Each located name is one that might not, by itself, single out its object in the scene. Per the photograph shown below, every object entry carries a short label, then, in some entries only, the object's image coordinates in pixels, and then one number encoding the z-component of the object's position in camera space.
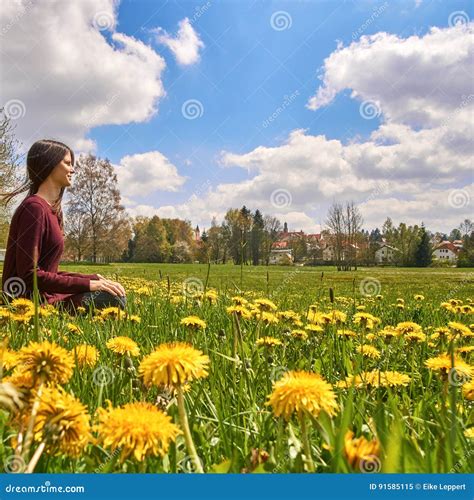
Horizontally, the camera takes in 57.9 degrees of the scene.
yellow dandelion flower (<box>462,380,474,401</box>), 1.33
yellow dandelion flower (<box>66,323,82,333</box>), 2.21
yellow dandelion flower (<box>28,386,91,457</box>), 0.80
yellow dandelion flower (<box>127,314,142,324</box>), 2.49
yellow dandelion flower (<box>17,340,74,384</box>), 0.88
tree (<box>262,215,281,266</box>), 23.92
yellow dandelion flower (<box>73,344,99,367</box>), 1.51
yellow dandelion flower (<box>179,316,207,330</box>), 1.88
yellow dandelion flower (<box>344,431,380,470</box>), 0.79
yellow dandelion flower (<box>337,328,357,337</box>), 2.39
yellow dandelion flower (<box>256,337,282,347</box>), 1.77
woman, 3.52
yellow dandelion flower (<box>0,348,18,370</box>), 1.25
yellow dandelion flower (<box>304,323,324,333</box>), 2.34
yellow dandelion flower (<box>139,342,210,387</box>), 0.92
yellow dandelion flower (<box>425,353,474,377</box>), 1.54
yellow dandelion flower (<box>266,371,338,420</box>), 0.88
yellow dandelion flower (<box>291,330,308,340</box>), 2.35
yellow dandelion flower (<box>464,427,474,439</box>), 1.20
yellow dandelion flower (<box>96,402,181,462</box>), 0.77
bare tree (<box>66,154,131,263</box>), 13.80
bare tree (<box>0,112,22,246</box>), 14.28
